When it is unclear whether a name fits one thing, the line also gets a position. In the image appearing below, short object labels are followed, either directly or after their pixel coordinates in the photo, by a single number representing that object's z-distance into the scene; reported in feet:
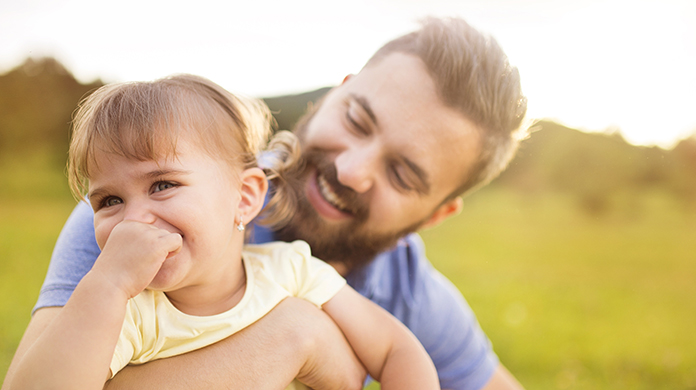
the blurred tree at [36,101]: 29.32
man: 6.57
